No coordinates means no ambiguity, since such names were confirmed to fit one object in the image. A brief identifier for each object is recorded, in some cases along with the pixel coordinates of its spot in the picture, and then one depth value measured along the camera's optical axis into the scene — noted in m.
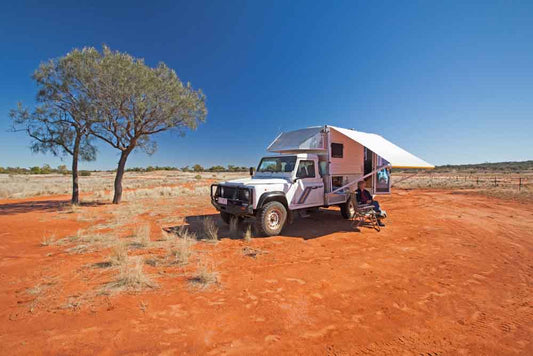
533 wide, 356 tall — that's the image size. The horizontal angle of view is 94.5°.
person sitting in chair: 9.01
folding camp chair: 8.55
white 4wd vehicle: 7.34
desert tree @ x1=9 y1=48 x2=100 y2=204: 13.28
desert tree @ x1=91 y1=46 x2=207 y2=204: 13.31
